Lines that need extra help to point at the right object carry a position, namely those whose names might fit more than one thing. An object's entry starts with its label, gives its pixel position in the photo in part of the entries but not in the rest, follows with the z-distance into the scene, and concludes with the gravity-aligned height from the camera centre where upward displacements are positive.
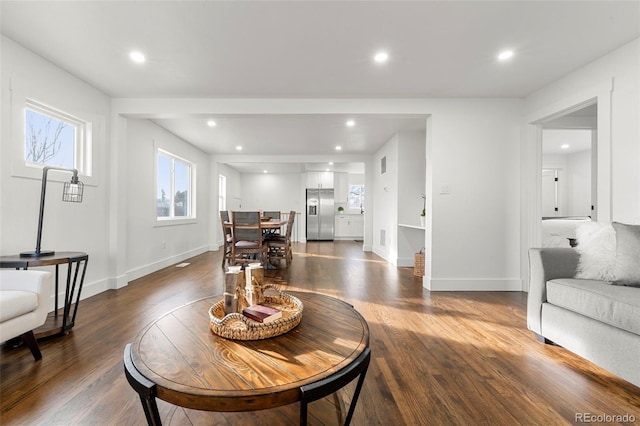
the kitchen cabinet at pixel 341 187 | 9.12 +0.90
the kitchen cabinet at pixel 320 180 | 8.88 +1.08
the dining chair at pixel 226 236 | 4.60 -0.38
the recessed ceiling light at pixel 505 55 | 2.39 +1.40
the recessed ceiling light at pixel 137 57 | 2.40 +1.37
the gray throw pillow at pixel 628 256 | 1.66 -0.24
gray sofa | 1.46 -0.59
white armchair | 1.56 -0.53
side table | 1.87 -0.36
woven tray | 1.07 -0.45
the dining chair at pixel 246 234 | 4.17 -0.31
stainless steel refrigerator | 8.88 -0.03
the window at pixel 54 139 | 2.49 +0.72
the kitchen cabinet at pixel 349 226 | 9.06 -0.38
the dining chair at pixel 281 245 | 4.67 -0.52
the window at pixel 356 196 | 9.36 +0.61
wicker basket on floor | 4.05 -0.73
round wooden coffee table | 0.77 -0.49
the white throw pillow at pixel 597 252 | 1.81 -0.24
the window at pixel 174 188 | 4.75 +0.47
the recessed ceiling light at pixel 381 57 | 2.42 +1.39
